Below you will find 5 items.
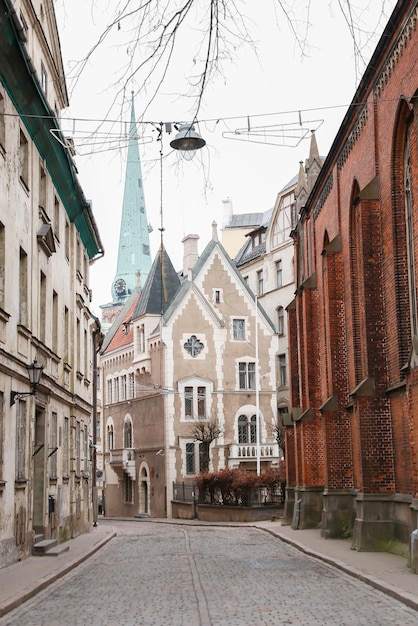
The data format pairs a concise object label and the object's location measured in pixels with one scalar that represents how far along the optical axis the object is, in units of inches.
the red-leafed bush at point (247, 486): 1507.1
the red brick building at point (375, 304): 673.0
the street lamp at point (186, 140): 291.7
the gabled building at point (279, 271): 2139.5
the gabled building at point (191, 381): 2003.0
